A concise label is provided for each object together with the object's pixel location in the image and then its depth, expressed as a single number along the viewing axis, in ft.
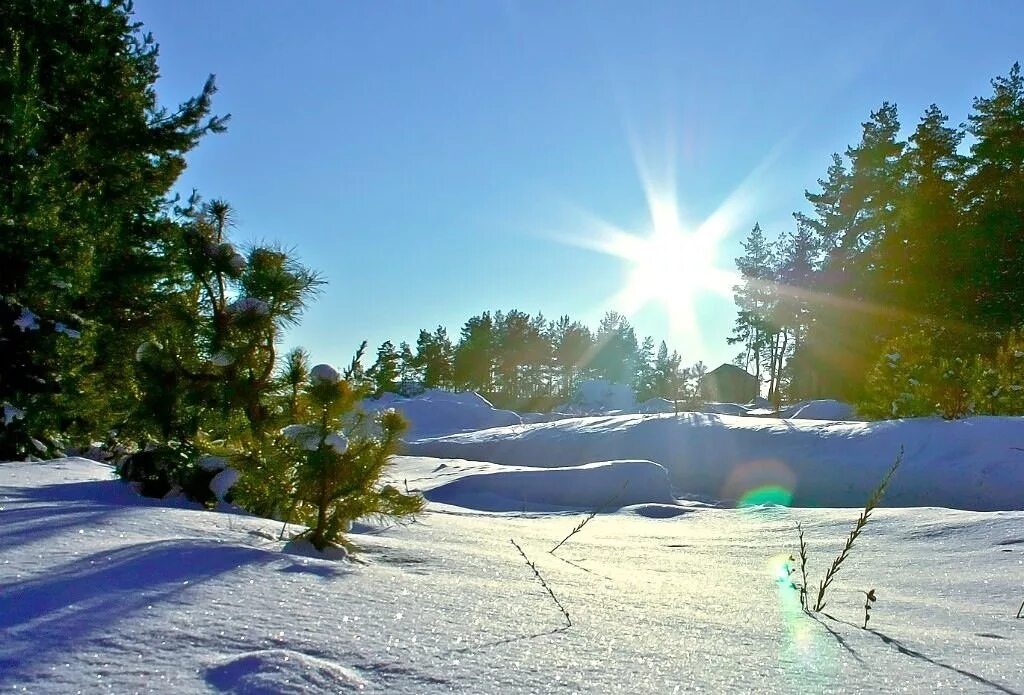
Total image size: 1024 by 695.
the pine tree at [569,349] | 205.98
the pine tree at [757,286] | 124.67
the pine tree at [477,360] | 176.65
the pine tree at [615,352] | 226.17
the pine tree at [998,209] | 68.03
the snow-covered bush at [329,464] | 8.18
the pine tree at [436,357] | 165.99
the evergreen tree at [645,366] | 206.80
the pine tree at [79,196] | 20.65
